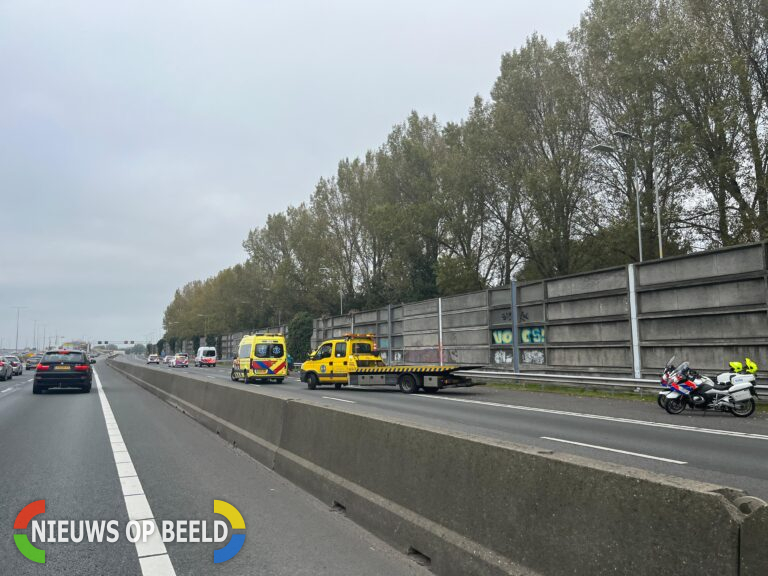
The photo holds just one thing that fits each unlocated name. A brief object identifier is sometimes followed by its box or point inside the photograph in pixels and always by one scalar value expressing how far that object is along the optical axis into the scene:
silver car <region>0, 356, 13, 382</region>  35.66
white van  65.84
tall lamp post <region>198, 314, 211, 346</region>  104.84
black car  21.97
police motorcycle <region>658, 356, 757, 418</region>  12.88
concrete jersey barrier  2.38
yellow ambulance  30.52
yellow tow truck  21.52
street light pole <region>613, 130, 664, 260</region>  23.74
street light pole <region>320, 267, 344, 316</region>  59.23
